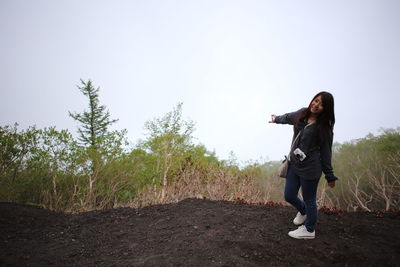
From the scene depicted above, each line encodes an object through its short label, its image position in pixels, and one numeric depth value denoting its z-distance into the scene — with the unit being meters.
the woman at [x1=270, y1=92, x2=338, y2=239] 2.79
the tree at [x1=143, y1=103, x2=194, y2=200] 16.30
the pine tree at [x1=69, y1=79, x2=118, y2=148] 22.35
